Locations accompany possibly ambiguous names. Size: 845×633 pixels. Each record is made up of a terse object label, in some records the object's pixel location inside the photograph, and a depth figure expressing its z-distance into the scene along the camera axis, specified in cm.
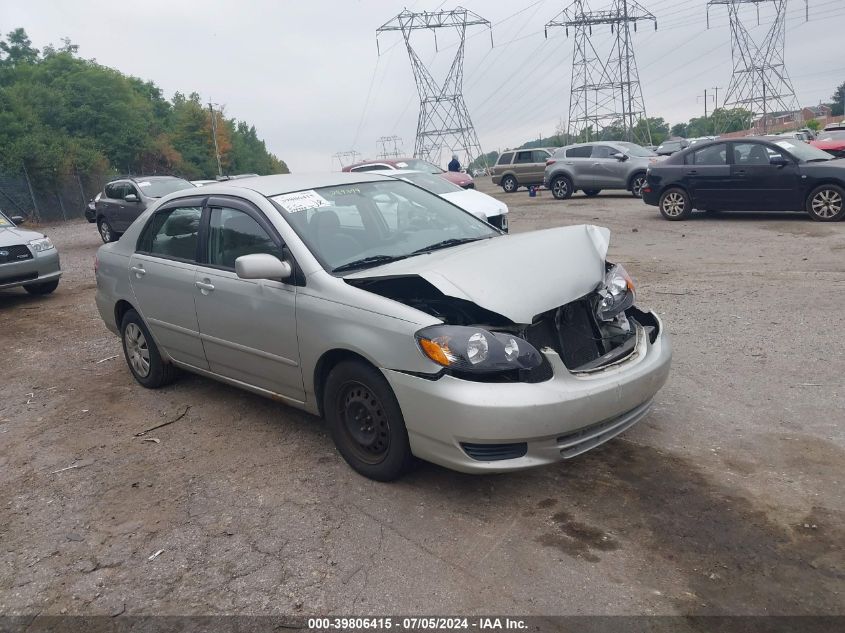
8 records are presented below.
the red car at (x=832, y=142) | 1883
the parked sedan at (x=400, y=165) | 1886
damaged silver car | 343
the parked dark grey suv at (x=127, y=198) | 1625
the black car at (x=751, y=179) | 1247
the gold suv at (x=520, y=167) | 2773
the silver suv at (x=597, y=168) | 2059
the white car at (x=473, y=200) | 1184
